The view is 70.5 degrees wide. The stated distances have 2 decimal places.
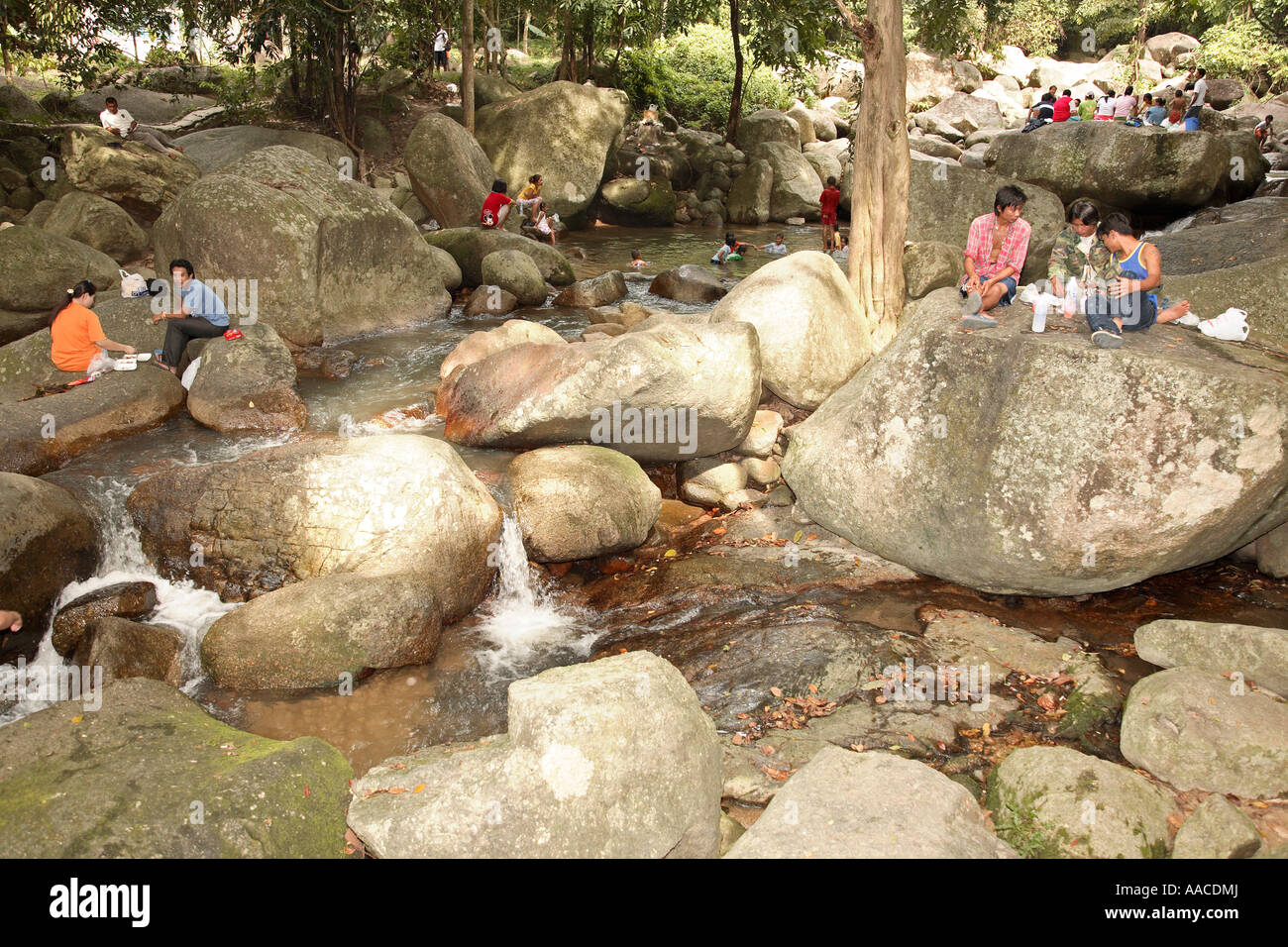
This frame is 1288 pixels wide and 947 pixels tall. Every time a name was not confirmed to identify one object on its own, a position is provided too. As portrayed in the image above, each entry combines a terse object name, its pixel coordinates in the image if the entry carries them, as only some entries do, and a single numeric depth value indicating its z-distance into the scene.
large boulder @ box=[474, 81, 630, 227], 19.34
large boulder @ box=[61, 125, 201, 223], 14.04
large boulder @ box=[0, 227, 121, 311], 10.53
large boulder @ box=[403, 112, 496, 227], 16.50
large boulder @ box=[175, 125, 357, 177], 17.08
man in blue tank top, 6.49
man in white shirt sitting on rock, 15.18
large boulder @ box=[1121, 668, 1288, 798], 4.65
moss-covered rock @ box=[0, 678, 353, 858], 3.77
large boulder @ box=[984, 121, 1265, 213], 14.98
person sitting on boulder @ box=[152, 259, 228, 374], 9.23
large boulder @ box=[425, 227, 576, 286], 13.95
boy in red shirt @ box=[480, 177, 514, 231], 15.78
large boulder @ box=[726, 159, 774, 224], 22.20
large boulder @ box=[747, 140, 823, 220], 22.34
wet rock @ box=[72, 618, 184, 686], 5.87
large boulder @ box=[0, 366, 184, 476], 7.60
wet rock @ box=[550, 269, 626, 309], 13.44
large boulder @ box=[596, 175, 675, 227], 20.75
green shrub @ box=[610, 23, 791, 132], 26.69
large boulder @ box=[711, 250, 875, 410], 9.16
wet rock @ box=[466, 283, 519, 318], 12.77
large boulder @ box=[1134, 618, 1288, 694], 5.29
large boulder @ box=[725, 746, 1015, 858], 3.88
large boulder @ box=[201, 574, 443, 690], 5.88
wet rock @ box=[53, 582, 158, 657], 6.21
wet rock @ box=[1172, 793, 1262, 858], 4.17
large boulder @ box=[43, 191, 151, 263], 12.95
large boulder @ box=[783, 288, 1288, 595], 5.80
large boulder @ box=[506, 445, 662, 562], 7.38
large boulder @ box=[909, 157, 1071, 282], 12.40
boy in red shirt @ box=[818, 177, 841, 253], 15.94
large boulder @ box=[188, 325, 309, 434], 8.61
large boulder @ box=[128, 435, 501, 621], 6.65
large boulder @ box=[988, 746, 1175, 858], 4.31
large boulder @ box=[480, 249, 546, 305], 13.22
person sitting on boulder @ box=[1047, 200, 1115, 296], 6.75
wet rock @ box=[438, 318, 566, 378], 9.83
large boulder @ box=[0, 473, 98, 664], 6.18
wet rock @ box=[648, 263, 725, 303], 13.83
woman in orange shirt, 8.53
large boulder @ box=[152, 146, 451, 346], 10.32
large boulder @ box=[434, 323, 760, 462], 8.02
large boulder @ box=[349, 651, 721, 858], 4.08
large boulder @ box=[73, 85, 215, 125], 19.56
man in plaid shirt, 7.26
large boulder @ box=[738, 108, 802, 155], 24.98
